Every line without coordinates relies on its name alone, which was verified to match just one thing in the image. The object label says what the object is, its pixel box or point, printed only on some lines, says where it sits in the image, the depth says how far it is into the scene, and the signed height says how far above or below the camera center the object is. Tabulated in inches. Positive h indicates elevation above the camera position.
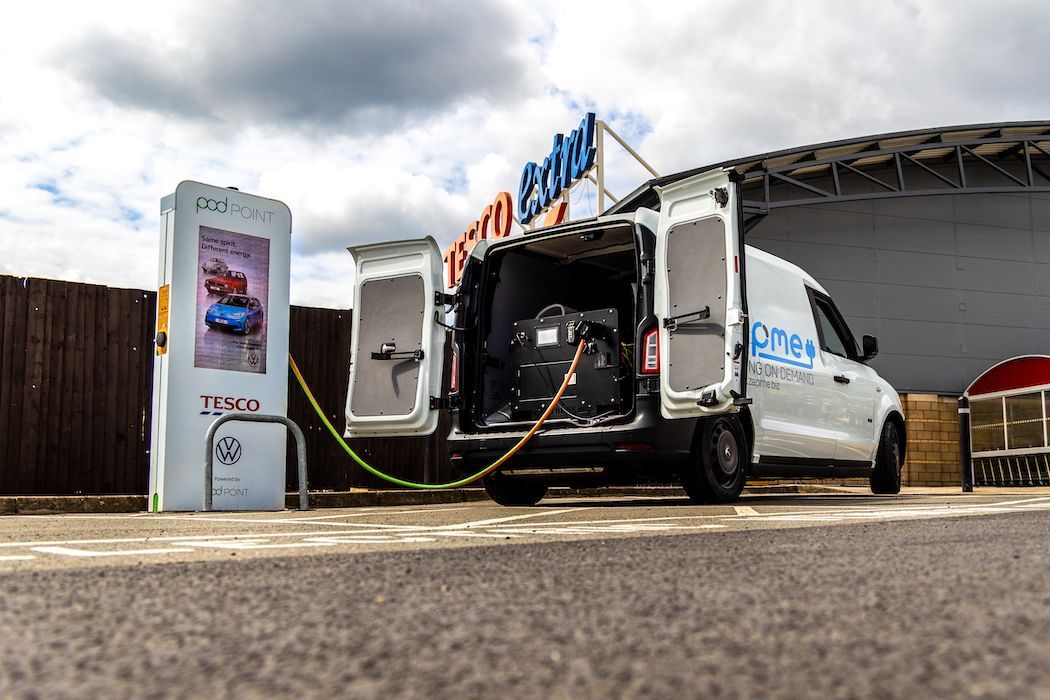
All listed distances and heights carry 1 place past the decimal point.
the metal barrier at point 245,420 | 314.3 +1.1
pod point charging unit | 328.8 +36.6
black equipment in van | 314.8 +29.0
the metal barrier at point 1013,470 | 673.6 -11.6
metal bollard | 462.3 +3.8
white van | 281.0 +30.9
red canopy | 682.8 +54.4
